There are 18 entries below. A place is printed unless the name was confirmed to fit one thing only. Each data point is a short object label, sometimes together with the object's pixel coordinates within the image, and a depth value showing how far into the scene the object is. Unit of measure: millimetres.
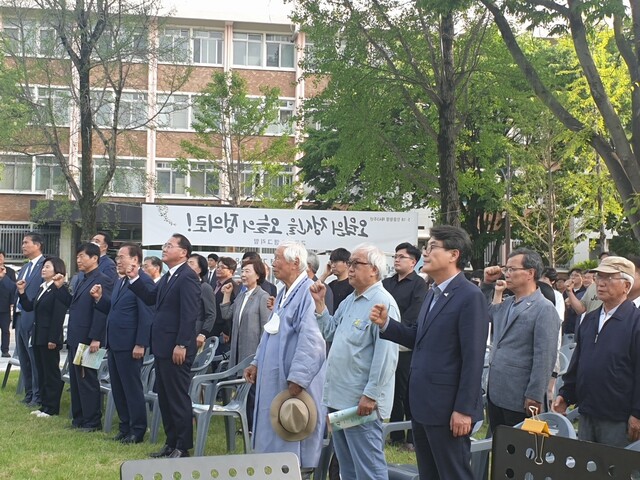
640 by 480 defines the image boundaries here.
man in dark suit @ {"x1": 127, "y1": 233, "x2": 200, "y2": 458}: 7828
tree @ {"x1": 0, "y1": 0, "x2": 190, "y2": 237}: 16375
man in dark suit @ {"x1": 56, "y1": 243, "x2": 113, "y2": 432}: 9461
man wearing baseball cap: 5230
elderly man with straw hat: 5512
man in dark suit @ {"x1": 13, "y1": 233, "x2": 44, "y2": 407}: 11211
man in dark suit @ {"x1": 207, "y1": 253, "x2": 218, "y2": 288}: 13326
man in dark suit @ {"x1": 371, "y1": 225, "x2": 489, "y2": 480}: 4652
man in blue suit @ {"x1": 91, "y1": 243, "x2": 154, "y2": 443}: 8750
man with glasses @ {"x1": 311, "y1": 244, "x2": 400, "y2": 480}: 5391
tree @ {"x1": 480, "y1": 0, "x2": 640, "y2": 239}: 12836
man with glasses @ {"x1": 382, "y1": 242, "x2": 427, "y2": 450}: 8375
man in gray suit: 5715
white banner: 14883
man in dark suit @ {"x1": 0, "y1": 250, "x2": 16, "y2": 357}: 16250
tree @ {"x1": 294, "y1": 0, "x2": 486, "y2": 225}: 17594
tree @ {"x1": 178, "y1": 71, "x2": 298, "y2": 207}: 29528
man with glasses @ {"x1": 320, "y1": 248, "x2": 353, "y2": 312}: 9297
